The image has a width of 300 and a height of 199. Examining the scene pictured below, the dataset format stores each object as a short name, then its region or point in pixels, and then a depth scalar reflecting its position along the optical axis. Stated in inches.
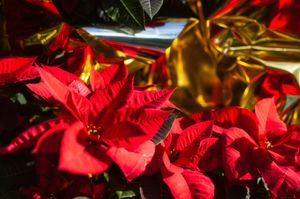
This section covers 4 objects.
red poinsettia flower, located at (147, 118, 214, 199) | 21.7
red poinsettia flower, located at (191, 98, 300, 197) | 23.2
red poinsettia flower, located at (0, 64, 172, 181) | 18.9
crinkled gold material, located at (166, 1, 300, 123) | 35.4
